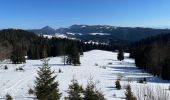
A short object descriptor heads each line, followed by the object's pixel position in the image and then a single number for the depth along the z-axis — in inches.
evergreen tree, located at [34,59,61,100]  392.2
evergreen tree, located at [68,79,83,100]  417.7
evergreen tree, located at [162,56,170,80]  1058.4
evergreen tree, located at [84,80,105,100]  393.0
